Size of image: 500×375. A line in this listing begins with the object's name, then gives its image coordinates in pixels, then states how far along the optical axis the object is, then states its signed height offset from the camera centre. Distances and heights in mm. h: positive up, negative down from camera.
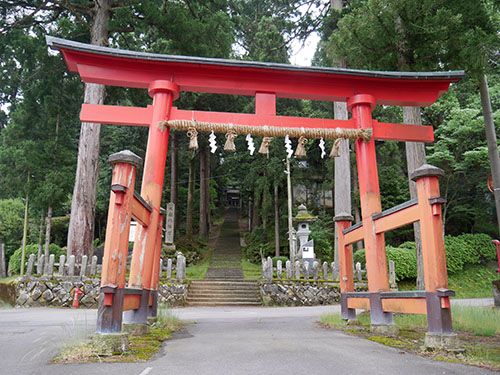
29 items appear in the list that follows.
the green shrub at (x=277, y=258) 17773 +618
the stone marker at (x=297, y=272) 13086 +12
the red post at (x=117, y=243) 3793 +284
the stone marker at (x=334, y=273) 13423 -8
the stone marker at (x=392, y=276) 13328 -90
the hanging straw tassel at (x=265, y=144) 6117 +2080
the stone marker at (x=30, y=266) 11286 +95
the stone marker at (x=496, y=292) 8188 -374
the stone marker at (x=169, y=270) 12478 +27
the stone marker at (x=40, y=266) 11367 +99
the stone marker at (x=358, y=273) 13656 +2
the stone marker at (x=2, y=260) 18372 +424
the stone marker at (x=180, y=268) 12570 +99
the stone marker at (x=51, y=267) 11336 +71
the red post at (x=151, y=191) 5109 +1128
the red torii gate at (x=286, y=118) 4715 +2404
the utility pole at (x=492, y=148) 8352 +2791
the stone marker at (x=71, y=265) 11039 +135
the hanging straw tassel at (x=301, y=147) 6100 +2010
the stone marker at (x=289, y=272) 13029 +9
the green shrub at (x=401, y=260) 15273 +546
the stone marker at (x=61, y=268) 11328 +46
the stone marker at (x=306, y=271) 13000 +49
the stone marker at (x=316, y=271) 13195 +54
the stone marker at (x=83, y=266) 11180 +112
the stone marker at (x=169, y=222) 18250 +2349
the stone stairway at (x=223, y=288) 12602 -585
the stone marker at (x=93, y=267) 11523 +88
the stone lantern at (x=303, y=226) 15836 +1974
